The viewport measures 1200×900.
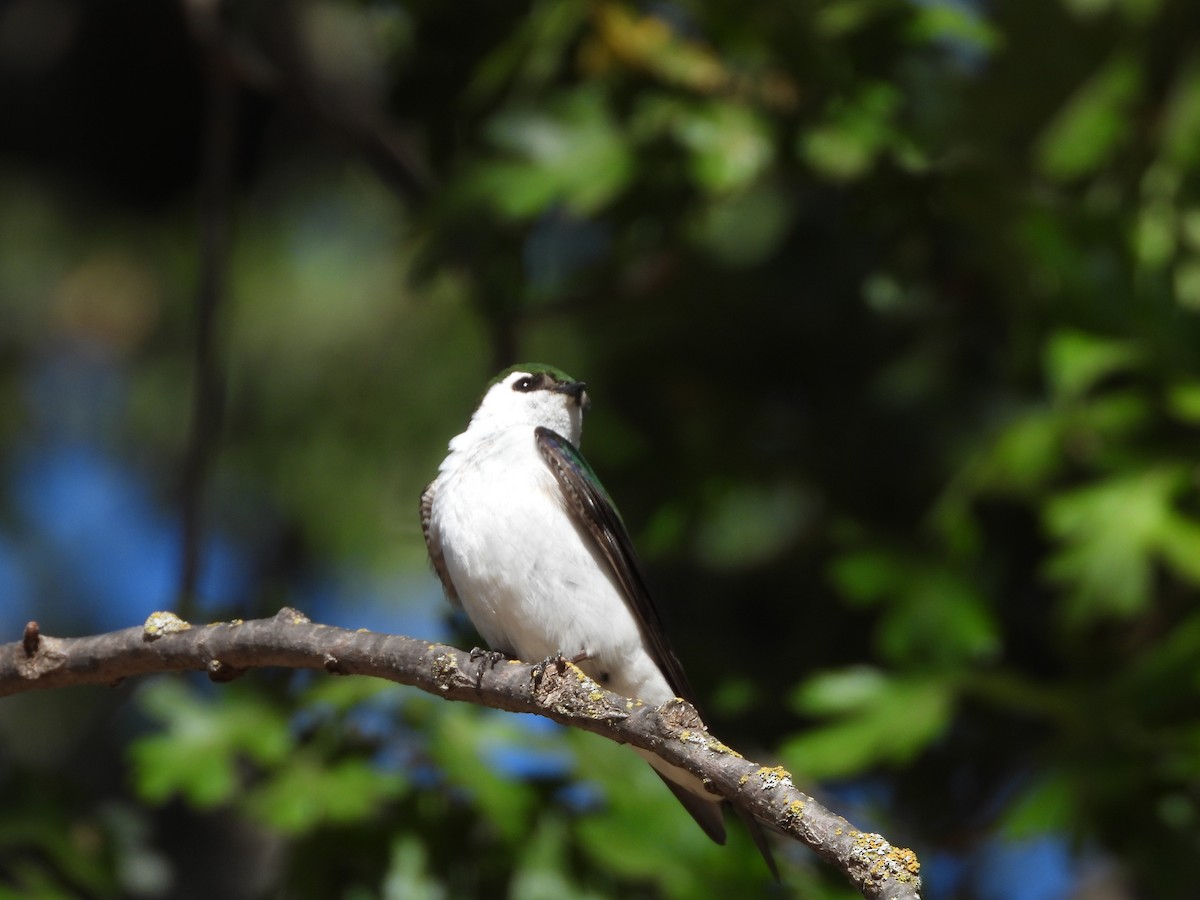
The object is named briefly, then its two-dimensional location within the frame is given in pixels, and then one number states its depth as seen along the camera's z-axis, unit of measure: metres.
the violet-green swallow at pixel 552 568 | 8.00
